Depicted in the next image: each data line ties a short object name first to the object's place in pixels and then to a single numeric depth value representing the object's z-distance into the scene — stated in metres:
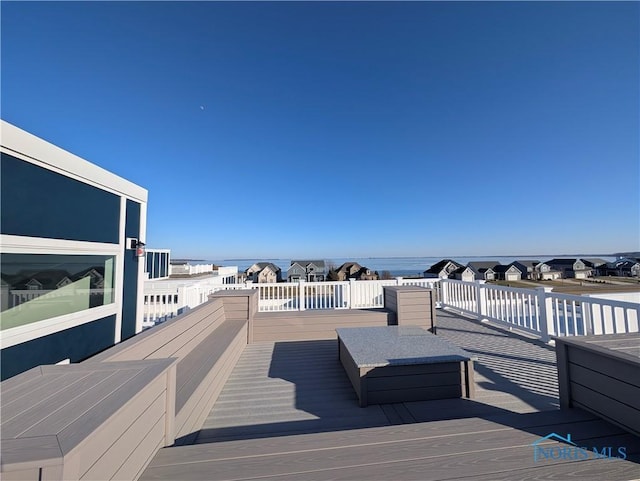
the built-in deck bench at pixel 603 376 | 1.32
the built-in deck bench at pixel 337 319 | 4.39
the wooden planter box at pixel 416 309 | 4.47
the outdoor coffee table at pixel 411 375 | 2.28
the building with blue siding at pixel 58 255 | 2.27
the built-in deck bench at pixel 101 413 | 0.71
